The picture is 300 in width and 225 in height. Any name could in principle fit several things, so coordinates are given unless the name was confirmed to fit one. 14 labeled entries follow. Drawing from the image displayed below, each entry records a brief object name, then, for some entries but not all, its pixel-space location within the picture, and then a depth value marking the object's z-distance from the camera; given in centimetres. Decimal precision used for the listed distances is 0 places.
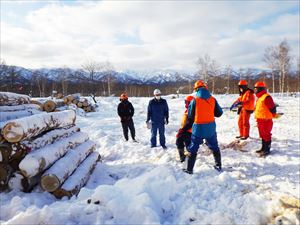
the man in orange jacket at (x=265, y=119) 552
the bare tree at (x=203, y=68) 4001
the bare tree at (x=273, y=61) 3341
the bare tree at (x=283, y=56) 3251
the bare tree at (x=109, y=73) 4391
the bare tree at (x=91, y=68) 4563
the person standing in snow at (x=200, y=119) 452
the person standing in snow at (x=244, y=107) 661
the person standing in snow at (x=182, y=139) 530
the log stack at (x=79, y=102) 1927
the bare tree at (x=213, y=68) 4012
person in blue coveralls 681
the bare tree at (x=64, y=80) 4554
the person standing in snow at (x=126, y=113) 783
